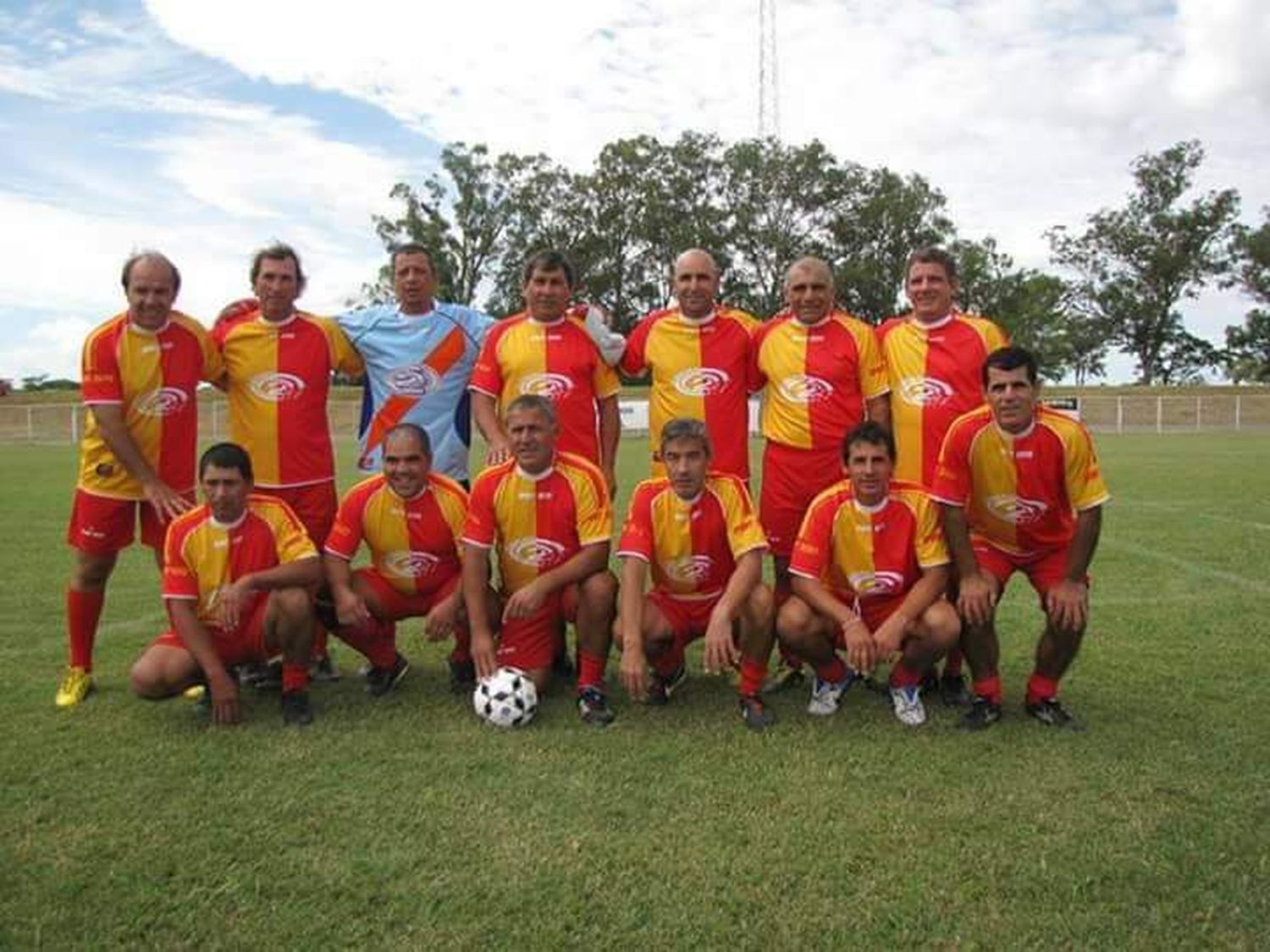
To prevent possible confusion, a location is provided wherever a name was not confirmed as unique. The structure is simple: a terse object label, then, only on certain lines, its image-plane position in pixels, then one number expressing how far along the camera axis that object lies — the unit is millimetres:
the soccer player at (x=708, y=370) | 4805
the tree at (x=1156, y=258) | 47719
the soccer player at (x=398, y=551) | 4434
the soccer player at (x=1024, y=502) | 3984
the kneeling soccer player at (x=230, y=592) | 4074
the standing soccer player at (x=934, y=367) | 4516
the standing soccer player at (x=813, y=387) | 4652
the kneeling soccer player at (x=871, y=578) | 4070
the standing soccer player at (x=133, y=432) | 4414
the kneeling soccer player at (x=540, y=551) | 4234
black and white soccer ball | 3979
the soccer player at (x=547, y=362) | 4828
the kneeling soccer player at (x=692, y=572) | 4090
